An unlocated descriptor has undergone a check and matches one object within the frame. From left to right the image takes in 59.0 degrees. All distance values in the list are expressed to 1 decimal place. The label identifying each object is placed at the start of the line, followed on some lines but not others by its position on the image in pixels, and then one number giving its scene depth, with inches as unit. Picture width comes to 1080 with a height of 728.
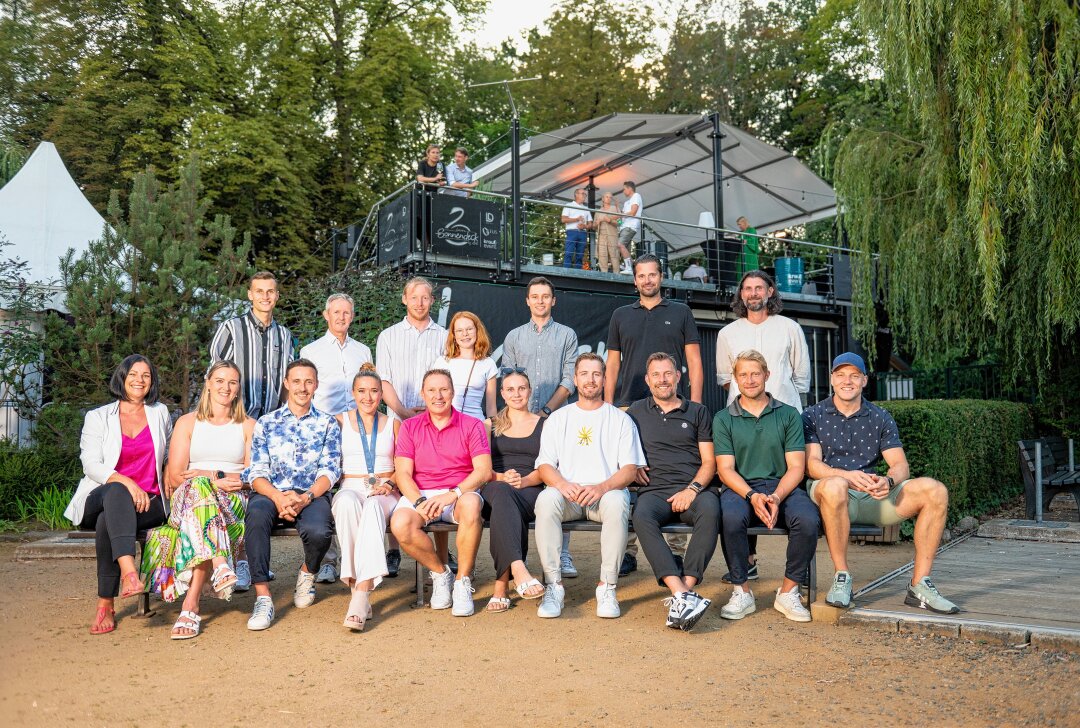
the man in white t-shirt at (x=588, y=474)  207.6
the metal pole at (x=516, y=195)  497.7
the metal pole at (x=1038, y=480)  348.5
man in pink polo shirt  209.2
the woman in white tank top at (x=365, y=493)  202.8
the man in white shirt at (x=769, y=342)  239.5
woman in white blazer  201.9
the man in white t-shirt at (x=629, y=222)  581.3
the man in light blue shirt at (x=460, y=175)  532.1
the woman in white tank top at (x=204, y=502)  199.9
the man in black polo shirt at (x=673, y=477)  201.9
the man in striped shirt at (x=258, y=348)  239.0
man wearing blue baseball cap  201.0
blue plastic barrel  682.2
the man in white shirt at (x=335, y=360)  244.5
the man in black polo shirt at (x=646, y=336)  243.8
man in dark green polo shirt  201.5
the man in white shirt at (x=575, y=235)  572.1
